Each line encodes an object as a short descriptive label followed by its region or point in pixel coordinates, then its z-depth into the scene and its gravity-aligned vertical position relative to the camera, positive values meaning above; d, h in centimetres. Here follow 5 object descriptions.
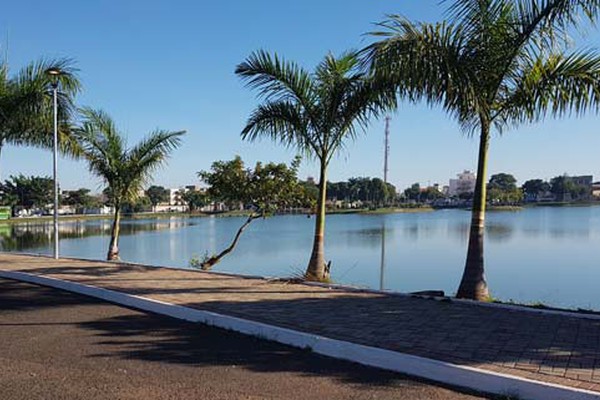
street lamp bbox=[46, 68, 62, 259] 1438 +204
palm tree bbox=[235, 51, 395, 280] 1145 +198
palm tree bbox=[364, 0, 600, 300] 815 +204
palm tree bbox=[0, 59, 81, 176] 1498 +280
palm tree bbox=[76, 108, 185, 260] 1730 +148
